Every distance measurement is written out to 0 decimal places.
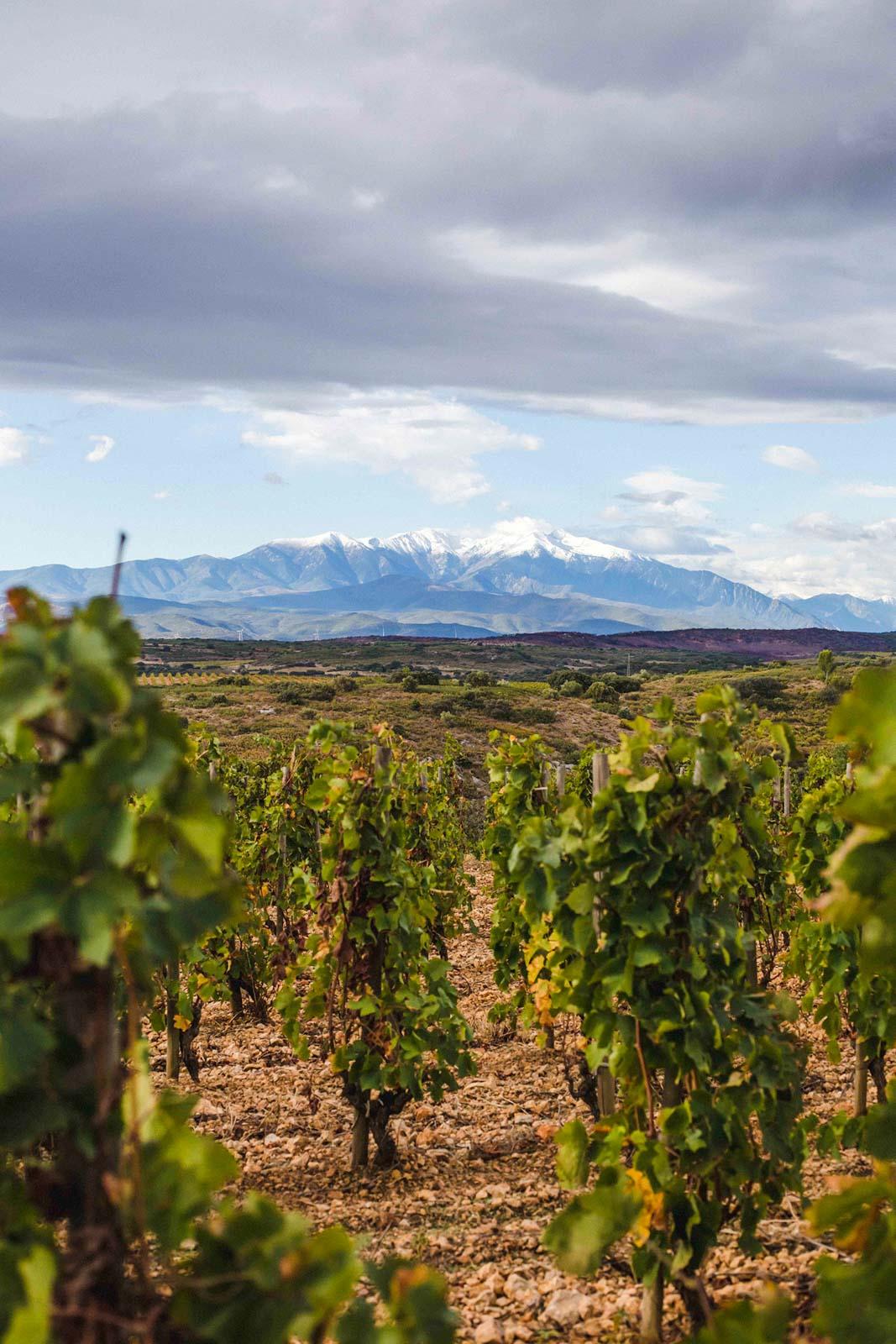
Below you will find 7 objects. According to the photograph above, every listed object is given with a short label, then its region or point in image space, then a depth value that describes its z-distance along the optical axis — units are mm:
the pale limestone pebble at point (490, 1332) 4355
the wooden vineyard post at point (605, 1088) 6387
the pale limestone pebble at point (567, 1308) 4566
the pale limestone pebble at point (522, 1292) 4684
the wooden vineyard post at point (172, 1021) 7809
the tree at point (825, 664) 53625
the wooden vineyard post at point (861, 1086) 6805
